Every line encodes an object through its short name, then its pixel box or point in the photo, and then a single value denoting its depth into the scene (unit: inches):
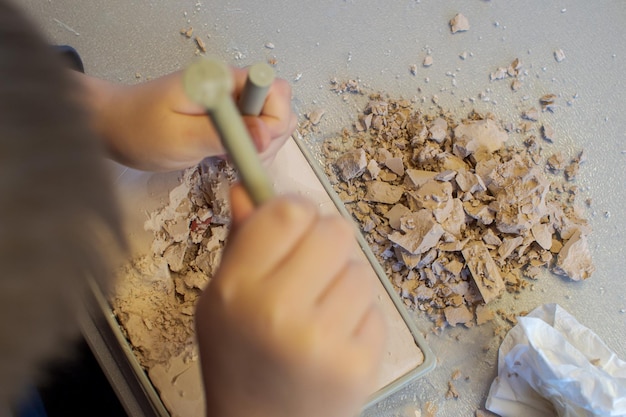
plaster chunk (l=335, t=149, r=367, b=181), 23.5
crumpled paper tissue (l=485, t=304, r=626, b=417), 21.3
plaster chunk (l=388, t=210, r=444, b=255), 22.0
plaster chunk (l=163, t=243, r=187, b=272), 20.7
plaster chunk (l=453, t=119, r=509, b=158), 23.9
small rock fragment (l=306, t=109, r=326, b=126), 25.0
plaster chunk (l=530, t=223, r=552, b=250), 23.4
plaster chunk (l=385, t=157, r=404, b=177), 23.7
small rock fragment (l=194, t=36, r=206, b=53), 25.6
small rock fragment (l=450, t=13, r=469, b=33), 26.9
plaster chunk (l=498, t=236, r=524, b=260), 23.1
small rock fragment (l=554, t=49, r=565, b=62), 27.1
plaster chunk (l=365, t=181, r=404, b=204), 23.4
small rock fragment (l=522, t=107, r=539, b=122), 25.8
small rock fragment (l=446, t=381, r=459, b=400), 23.1
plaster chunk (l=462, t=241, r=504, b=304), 22.8
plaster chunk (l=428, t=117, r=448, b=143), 24.1
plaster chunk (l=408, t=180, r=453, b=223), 22.5
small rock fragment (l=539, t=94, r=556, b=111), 26.2
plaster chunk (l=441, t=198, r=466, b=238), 22.7
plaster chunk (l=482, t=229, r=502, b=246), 23.1
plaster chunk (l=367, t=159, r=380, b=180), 23.6
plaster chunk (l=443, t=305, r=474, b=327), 23.0
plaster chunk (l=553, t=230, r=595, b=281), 23.8
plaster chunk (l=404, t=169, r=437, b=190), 23.2
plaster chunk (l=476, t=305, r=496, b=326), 23.3
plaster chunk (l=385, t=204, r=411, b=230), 22.8
